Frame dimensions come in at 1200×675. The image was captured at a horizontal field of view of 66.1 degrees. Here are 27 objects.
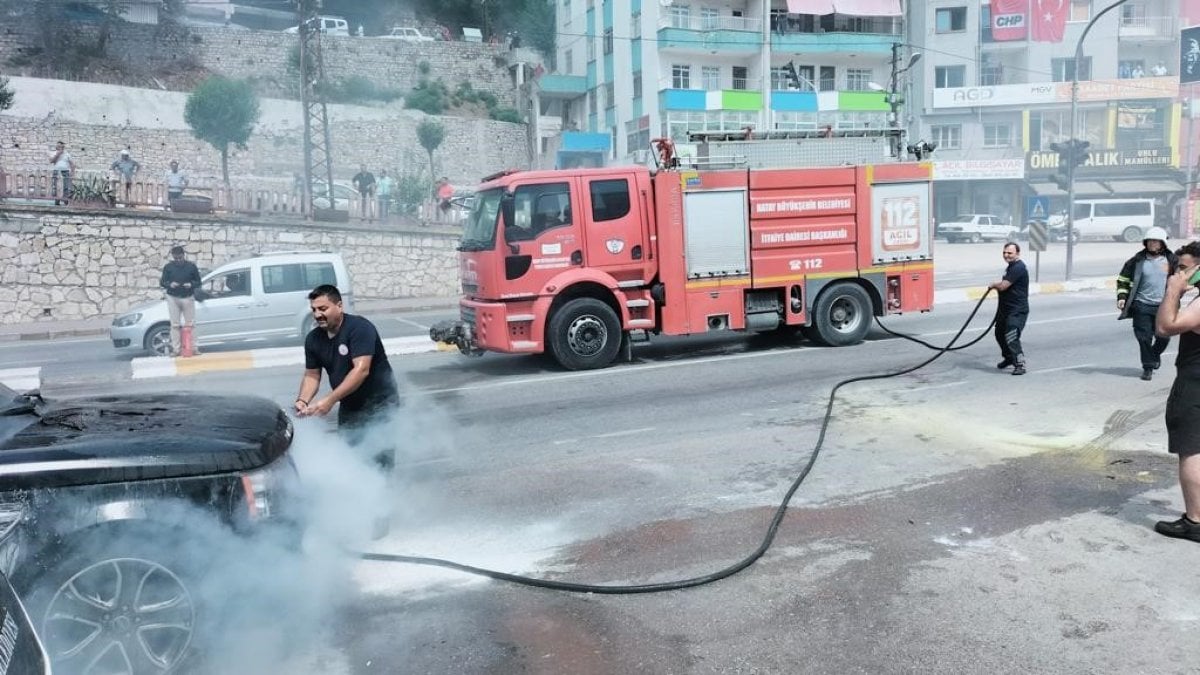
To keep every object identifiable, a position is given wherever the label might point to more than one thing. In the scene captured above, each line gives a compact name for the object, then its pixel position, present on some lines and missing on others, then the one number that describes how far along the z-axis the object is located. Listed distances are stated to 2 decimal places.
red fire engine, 11.30
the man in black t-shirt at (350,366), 5.45
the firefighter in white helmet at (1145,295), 9.84
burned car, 3.47
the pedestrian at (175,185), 22.77
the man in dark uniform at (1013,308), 10.22
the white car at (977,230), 45.66
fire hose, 4.67
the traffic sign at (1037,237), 21.03
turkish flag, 50.91
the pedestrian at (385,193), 25.47
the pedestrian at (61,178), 21.52
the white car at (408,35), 54.78
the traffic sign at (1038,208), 23.02
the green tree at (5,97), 30.45
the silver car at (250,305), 15.12
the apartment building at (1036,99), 48.84
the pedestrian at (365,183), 27.73
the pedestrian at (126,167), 24.85
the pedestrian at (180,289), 14.34
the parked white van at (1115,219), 43.19
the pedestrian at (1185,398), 5.02
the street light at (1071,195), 22.55
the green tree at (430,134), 45.56
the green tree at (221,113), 35.59
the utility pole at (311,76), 25.11
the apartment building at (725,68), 43.56
